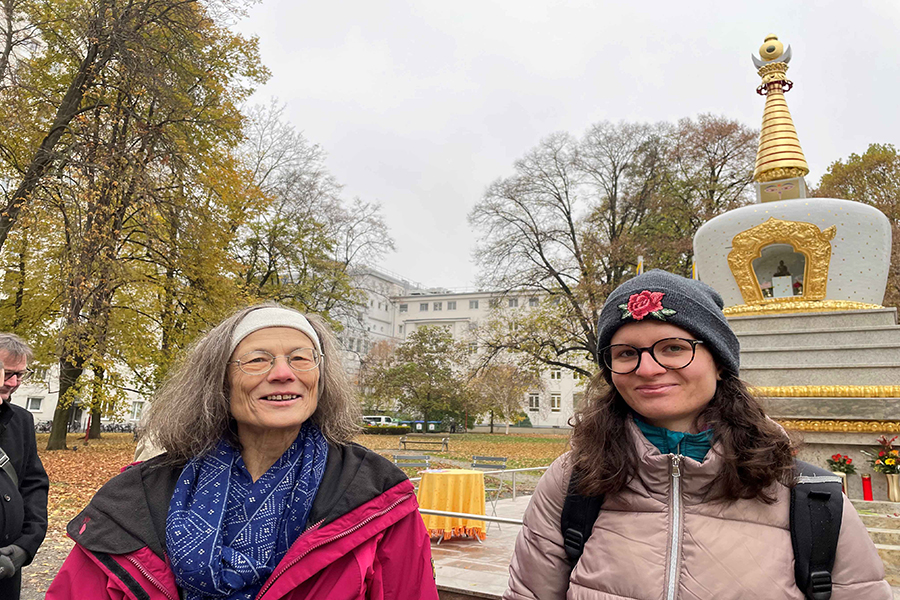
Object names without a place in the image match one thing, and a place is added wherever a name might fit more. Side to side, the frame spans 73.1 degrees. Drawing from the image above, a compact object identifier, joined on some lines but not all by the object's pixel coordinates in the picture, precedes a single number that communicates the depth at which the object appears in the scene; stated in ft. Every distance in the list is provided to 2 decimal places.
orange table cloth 26.03
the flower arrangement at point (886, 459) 22.76
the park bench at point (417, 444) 81.18
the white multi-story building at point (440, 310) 224.12
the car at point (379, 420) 156.97
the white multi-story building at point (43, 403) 119.55
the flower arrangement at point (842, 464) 23.99
